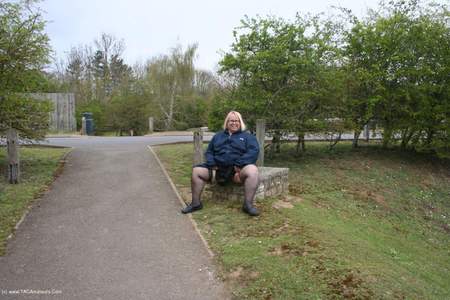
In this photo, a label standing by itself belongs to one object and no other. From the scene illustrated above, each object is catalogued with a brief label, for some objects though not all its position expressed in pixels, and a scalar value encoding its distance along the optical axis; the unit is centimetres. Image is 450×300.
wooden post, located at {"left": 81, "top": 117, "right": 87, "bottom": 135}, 2121
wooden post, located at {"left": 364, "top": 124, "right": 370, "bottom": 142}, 1265
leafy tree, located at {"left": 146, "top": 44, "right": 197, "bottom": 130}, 2850
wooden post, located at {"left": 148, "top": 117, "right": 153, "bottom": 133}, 2517
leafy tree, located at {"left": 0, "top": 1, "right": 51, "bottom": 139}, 824
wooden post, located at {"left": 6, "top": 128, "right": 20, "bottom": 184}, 774
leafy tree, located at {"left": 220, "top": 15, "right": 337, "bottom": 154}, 980
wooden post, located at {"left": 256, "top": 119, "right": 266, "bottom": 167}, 850
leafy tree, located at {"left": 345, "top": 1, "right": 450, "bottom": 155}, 1104
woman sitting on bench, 617
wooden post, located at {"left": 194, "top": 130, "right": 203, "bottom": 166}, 786
